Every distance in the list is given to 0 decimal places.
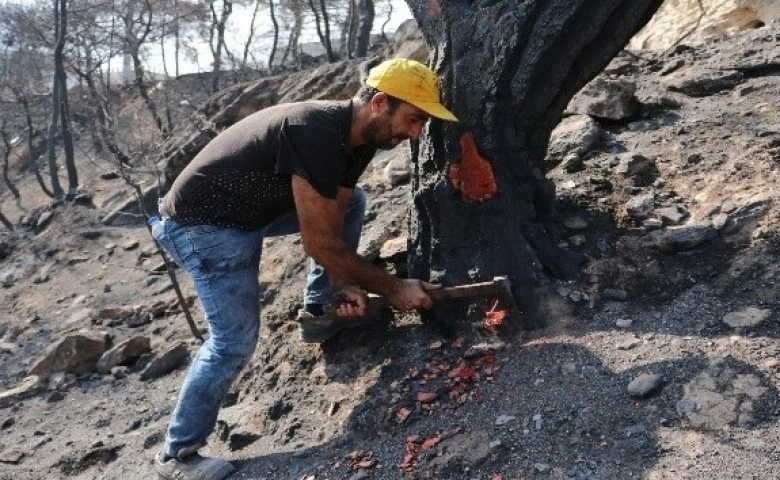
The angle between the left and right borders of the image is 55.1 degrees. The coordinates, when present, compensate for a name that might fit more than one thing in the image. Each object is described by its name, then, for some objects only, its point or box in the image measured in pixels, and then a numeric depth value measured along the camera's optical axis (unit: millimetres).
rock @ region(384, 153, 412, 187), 5285
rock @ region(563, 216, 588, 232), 3553
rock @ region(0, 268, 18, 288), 9125
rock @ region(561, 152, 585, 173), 4117
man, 2672
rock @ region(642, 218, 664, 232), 3449
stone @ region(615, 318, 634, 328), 3062
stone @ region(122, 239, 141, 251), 8906
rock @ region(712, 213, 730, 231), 3301
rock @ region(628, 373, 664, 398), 2674
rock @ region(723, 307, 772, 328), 2840
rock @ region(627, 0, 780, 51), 7438
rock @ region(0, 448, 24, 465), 4086
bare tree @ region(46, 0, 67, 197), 14039
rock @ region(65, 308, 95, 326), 6820
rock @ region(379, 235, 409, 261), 3768
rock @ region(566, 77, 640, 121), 4676
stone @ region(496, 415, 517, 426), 2779
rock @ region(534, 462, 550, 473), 2527
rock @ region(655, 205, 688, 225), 3463
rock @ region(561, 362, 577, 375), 2914
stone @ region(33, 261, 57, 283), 8750
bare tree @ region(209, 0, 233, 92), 20281
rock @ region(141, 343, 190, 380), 4770
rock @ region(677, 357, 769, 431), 2498
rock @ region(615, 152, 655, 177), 3941
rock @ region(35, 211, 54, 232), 11156
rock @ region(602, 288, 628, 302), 3205
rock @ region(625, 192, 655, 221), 3559
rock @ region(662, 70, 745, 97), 4898
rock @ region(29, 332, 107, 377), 5254
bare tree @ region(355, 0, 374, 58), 14158
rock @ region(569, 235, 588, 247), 3467
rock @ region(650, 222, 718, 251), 3260
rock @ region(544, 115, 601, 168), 4277
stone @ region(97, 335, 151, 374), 5145
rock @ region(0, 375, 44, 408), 5051
